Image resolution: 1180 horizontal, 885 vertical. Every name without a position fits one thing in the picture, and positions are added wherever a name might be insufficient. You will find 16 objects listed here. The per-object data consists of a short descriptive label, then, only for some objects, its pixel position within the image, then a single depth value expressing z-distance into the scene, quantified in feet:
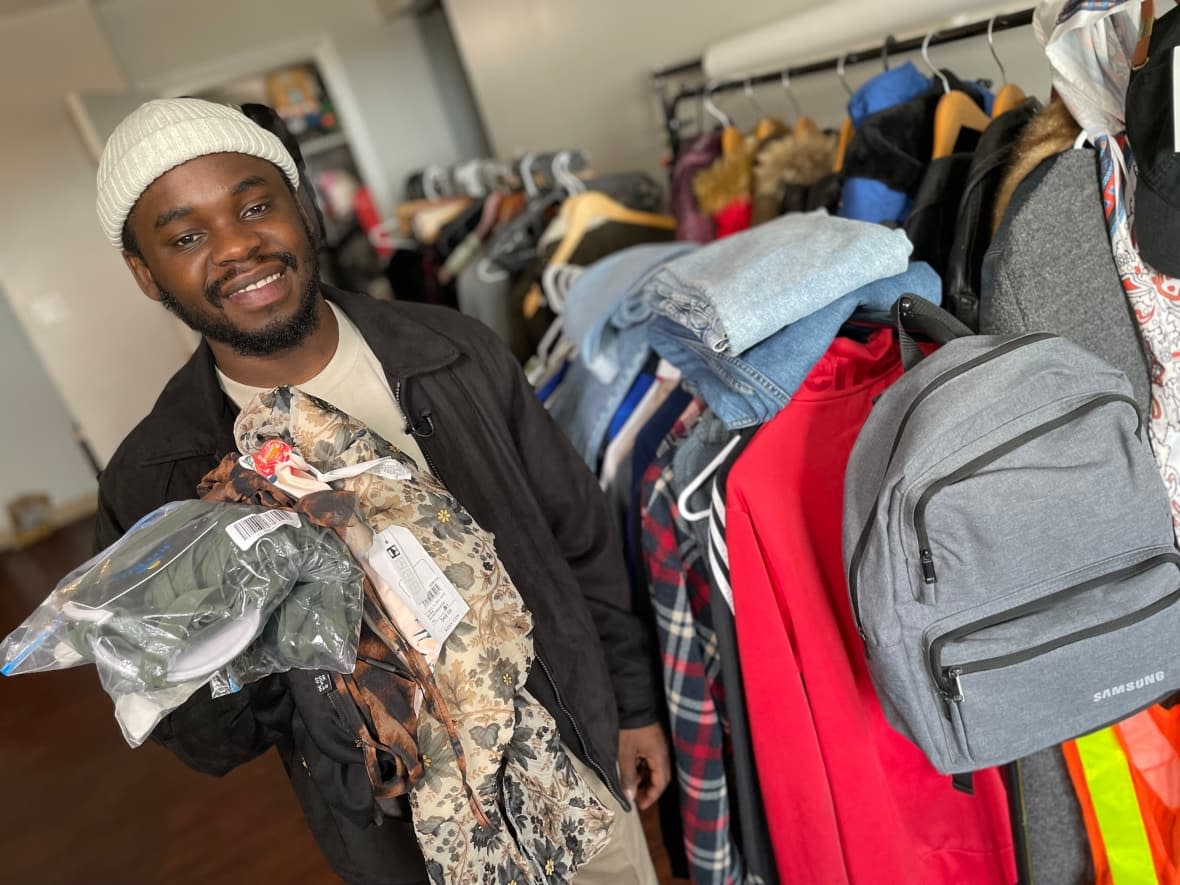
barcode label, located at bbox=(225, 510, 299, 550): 1.91
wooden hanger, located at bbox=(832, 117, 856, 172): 4.23
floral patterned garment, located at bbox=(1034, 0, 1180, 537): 2.78
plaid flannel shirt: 3.48
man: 2.87
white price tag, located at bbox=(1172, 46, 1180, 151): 2.41
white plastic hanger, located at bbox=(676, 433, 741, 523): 3.16
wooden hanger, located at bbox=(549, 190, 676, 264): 6.06
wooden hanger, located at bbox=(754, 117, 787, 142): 5.16
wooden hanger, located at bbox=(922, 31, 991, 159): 3.56
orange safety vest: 3.38
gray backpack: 2.44
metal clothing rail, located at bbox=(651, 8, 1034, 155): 3.43
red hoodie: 3.02
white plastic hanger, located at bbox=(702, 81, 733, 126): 5.39
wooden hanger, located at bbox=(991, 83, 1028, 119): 3.53
